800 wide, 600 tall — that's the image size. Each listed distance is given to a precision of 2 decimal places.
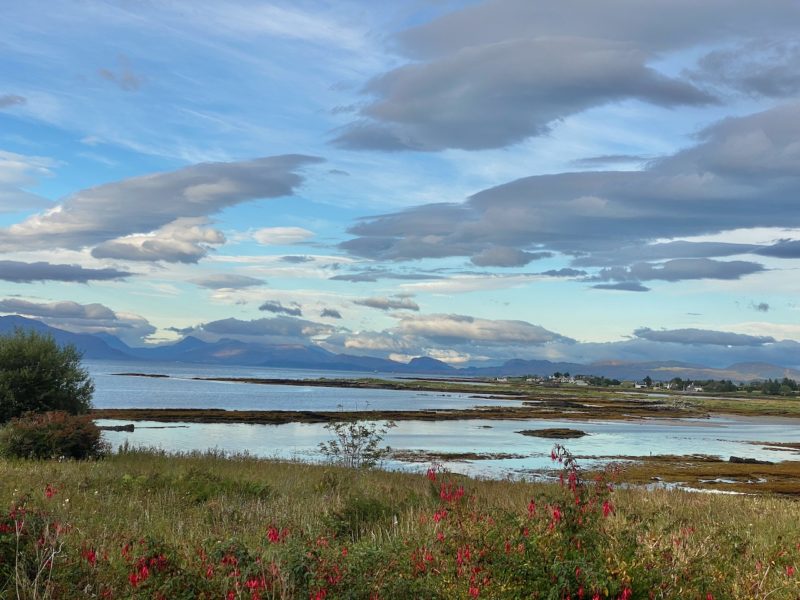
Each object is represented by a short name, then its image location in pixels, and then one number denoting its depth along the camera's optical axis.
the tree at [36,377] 26.33
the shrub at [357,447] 31.08
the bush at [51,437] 21.31
